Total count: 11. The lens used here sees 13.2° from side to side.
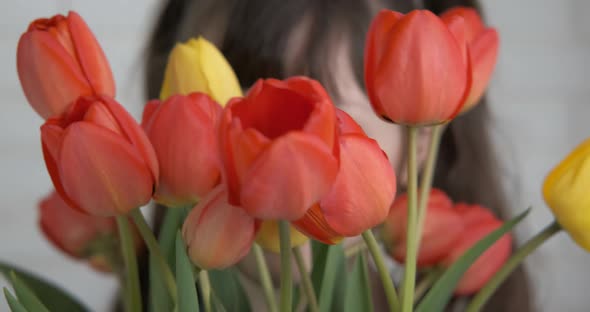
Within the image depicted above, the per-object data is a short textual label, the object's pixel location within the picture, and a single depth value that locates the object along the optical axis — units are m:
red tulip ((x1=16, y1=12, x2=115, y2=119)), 1.12
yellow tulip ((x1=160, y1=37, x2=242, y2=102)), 1.20
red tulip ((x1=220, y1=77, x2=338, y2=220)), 1.04
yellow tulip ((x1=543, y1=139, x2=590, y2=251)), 1.15
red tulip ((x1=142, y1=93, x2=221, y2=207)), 1.12
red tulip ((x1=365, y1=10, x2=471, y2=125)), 1.11
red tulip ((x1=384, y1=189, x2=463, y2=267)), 1.31
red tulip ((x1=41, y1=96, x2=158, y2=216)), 1.08
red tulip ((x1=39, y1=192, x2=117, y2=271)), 1.35
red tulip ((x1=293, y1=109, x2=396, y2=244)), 1.08
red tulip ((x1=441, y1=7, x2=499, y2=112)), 1.18
